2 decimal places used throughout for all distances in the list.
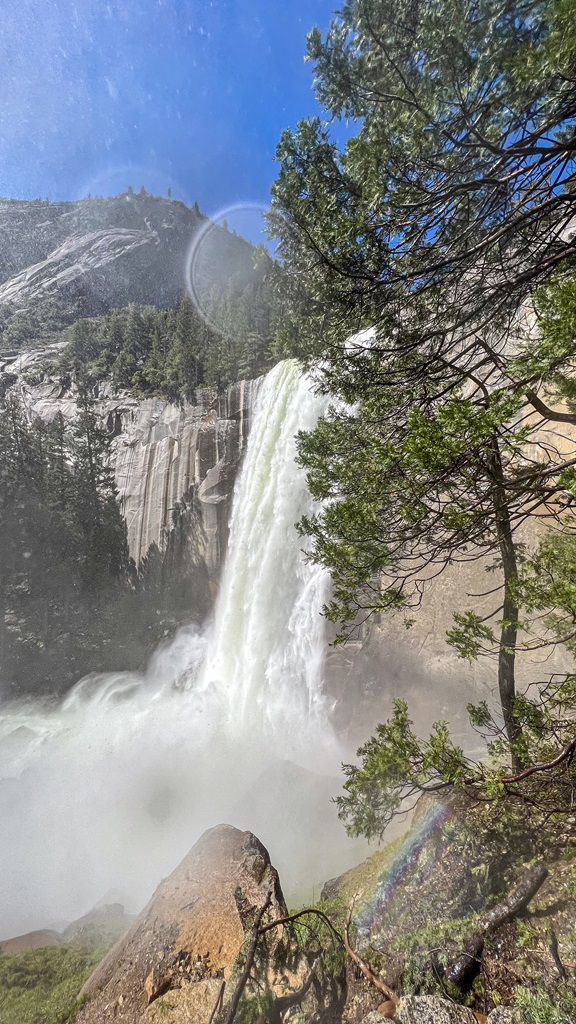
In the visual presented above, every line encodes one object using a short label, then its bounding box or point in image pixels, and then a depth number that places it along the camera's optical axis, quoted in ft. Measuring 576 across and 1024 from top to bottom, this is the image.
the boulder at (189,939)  12.47
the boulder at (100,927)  22.48
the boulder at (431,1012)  8.91
